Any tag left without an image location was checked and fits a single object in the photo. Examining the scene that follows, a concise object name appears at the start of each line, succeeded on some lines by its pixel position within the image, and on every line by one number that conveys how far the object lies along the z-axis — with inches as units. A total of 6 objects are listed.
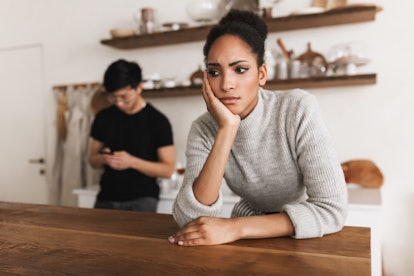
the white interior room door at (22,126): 142.9
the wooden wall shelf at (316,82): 95.2
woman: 40.2
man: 89.8
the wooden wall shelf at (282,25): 94.6
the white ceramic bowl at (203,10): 110.2
